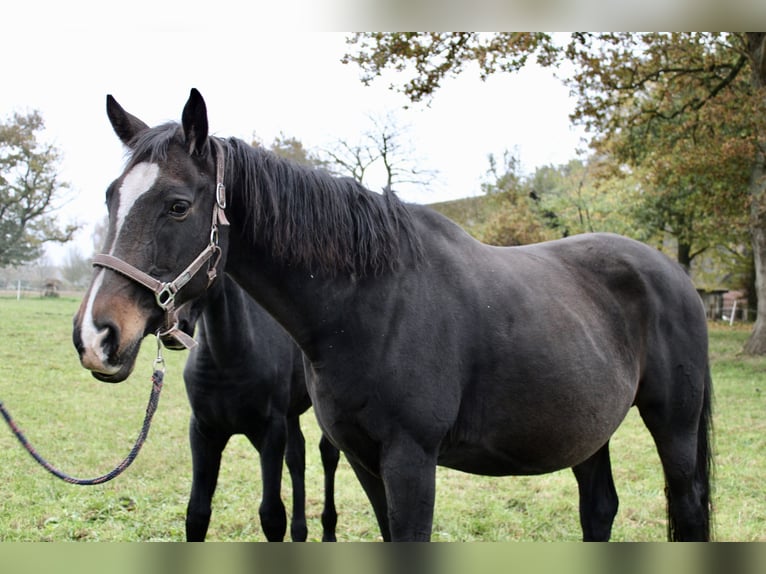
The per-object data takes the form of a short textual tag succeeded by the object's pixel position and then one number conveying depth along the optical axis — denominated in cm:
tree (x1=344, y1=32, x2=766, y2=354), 672
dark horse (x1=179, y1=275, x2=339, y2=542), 285
